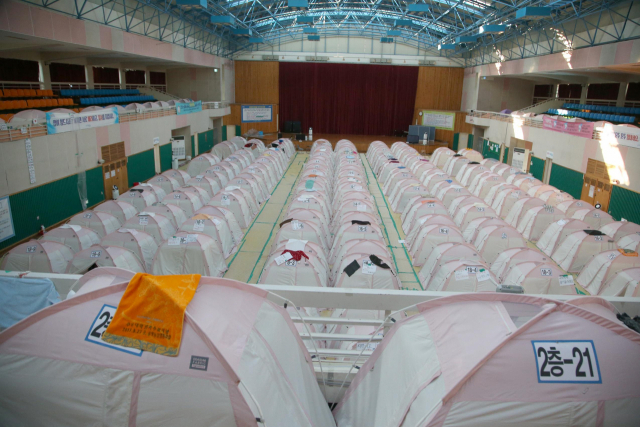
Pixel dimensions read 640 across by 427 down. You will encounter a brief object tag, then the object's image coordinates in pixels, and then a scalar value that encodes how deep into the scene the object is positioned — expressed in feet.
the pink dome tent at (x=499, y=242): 40.86
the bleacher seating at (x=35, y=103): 51.78
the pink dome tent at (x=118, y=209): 44.87
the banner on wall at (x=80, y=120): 46.39
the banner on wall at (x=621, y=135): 51.06
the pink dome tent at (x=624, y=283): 31.33
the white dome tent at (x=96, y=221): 40.83
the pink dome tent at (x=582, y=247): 39.45
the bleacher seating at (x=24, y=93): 54.65
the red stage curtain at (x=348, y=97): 123.13
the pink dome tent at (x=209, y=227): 39.75
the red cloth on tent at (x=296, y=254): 30.81
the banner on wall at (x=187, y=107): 83.10
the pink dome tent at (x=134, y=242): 36.37
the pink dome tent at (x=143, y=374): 9.69
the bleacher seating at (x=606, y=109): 73.91
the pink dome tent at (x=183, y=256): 35.63
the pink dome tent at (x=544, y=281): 31.78
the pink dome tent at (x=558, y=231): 43.01
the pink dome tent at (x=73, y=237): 36.45
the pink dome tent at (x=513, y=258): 35.00
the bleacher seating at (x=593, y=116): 69.10
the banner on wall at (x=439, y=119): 116.57
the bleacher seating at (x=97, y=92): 68.54
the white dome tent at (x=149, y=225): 40.22
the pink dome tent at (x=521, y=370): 9.49
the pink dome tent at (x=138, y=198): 49.14
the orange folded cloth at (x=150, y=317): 9.86
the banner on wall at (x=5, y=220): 39.50
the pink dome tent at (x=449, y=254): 35.81
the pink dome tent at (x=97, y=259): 32.81
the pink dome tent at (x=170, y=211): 43.78
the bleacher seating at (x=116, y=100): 70.30
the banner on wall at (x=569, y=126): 60.90
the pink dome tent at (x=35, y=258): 33.09
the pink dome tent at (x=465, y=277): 30.09
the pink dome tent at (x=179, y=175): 60.98
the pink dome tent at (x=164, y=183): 57.47
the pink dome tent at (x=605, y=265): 35.06
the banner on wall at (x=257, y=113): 117.19
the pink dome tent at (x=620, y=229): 42.42
